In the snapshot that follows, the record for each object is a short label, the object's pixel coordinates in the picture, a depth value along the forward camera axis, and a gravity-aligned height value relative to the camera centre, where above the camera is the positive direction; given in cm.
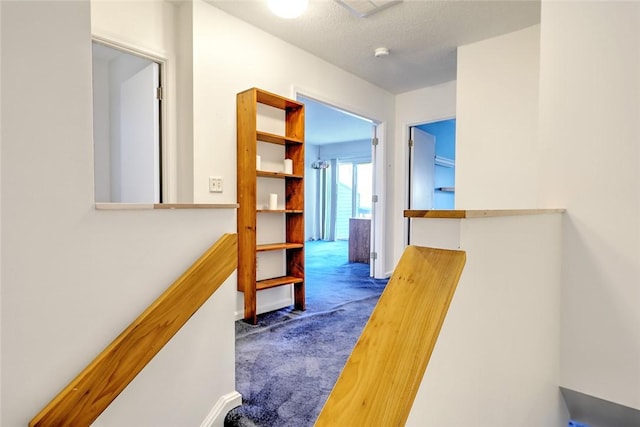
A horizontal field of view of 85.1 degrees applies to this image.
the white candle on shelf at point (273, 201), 284 +1
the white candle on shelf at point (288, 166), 295 +31
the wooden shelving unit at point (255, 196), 255 +5
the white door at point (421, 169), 429 +44
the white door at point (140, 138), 249 +48
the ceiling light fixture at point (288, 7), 222 +127
